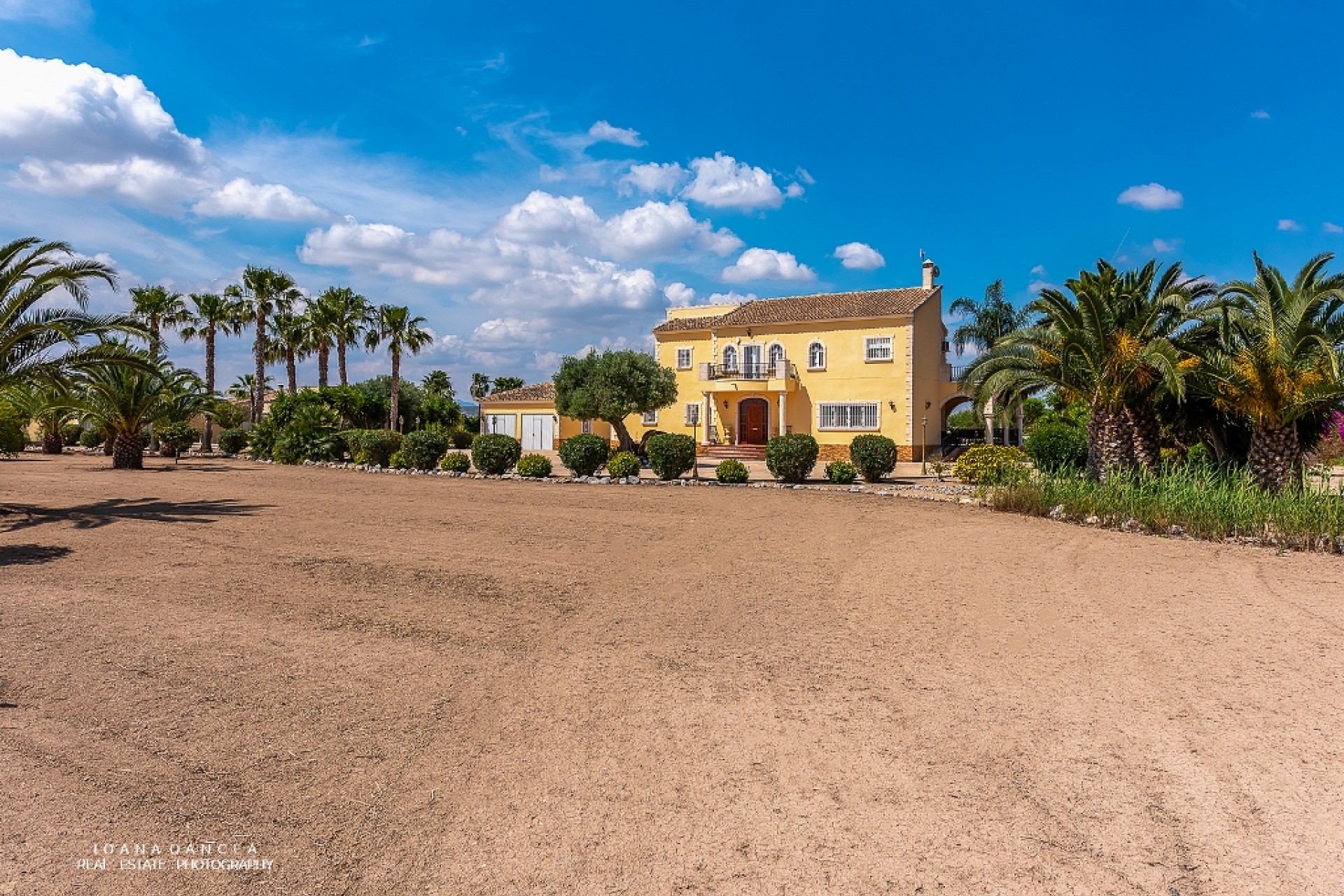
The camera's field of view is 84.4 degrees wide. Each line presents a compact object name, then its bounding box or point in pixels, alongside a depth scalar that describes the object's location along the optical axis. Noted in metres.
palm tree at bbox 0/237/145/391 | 12.43
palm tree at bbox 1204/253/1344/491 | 12.17
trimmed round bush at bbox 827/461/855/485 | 18.98
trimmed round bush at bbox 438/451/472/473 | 22.14
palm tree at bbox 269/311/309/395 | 41.12
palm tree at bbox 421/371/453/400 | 64.88
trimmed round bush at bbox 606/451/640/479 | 19.50
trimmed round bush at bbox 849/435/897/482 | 19.47
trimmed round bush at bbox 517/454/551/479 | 20.61
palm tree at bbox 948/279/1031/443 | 39.19
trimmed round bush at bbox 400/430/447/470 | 23.03
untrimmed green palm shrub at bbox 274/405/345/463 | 26.48
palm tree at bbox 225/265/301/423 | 36.97
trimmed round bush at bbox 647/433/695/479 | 19.45
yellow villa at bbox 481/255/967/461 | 32.47
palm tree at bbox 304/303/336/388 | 39.44
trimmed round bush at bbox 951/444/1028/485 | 15.65
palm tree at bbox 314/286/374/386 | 39.31
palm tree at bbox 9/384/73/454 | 22.55
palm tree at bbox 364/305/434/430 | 38.62
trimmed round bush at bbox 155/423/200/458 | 27.61
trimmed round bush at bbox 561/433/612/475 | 20.28
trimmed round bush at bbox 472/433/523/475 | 21.16
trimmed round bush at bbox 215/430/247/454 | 31.14
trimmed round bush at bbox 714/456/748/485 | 18.94
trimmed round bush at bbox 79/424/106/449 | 34.34
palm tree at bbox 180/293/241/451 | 37.09
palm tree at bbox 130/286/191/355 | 34.84
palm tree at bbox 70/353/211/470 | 23.36
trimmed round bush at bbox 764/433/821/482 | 18.72
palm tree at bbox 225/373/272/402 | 50.50
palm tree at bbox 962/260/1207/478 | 14.34
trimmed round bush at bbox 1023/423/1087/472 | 21.48
